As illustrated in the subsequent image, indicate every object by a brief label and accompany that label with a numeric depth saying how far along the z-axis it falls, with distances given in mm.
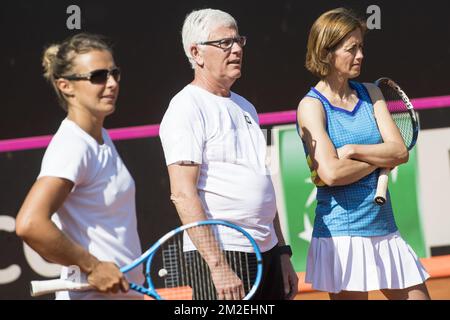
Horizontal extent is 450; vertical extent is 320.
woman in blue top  7172
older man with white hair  6457
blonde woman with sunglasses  5449
